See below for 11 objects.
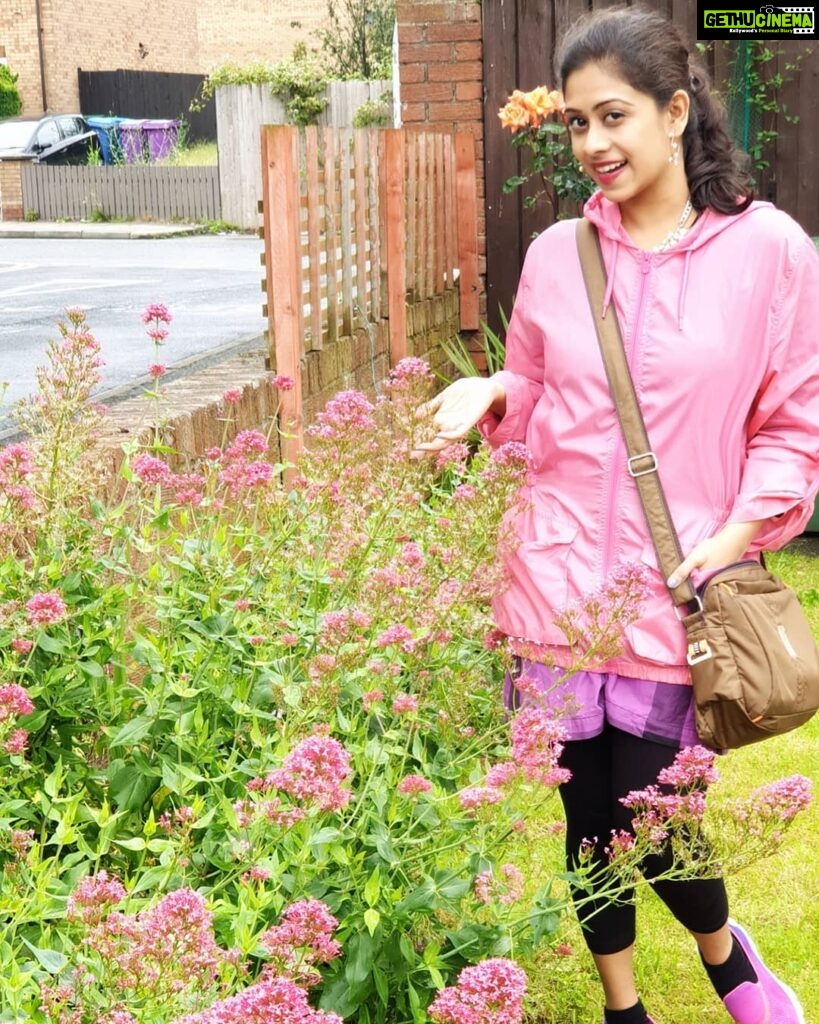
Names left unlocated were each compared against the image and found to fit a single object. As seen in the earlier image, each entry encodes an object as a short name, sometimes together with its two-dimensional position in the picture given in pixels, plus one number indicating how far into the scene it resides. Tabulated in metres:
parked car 26.73
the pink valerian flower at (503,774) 2.18
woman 2.52
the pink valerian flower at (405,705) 2.31
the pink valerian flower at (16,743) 2.21
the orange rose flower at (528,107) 7.23
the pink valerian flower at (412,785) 2.20
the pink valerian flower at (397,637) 2.25
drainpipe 32.03
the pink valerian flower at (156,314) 2.83
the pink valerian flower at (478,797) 2.10
